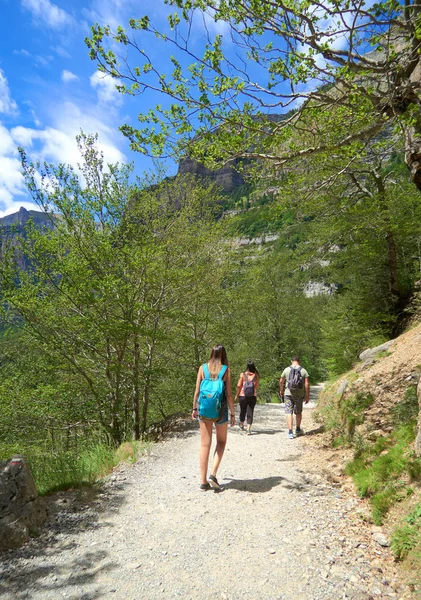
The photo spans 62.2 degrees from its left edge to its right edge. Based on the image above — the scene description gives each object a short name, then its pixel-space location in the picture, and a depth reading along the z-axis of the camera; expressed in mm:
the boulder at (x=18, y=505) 3367
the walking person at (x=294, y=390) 7258
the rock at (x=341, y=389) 7401
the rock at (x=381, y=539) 2969
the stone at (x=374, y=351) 8923
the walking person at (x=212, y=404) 4344
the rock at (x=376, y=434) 4801
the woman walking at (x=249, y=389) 8281
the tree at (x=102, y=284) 8125
